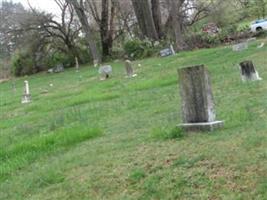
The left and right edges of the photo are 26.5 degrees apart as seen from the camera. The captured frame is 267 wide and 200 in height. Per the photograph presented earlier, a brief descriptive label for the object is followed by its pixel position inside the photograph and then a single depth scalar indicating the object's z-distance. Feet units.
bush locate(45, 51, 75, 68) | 132.63
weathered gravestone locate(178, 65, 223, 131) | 22.85
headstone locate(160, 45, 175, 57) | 95.35
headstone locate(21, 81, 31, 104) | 59.80
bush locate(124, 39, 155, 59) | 109.59
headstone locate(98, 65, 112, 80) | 71.24
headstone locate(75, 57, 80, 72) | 124.32
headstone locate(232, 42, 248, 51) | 66.38
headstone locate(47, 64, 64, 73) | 125.75
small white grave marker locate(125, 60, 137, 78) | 65.28
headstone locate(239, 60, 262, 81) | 35.73
